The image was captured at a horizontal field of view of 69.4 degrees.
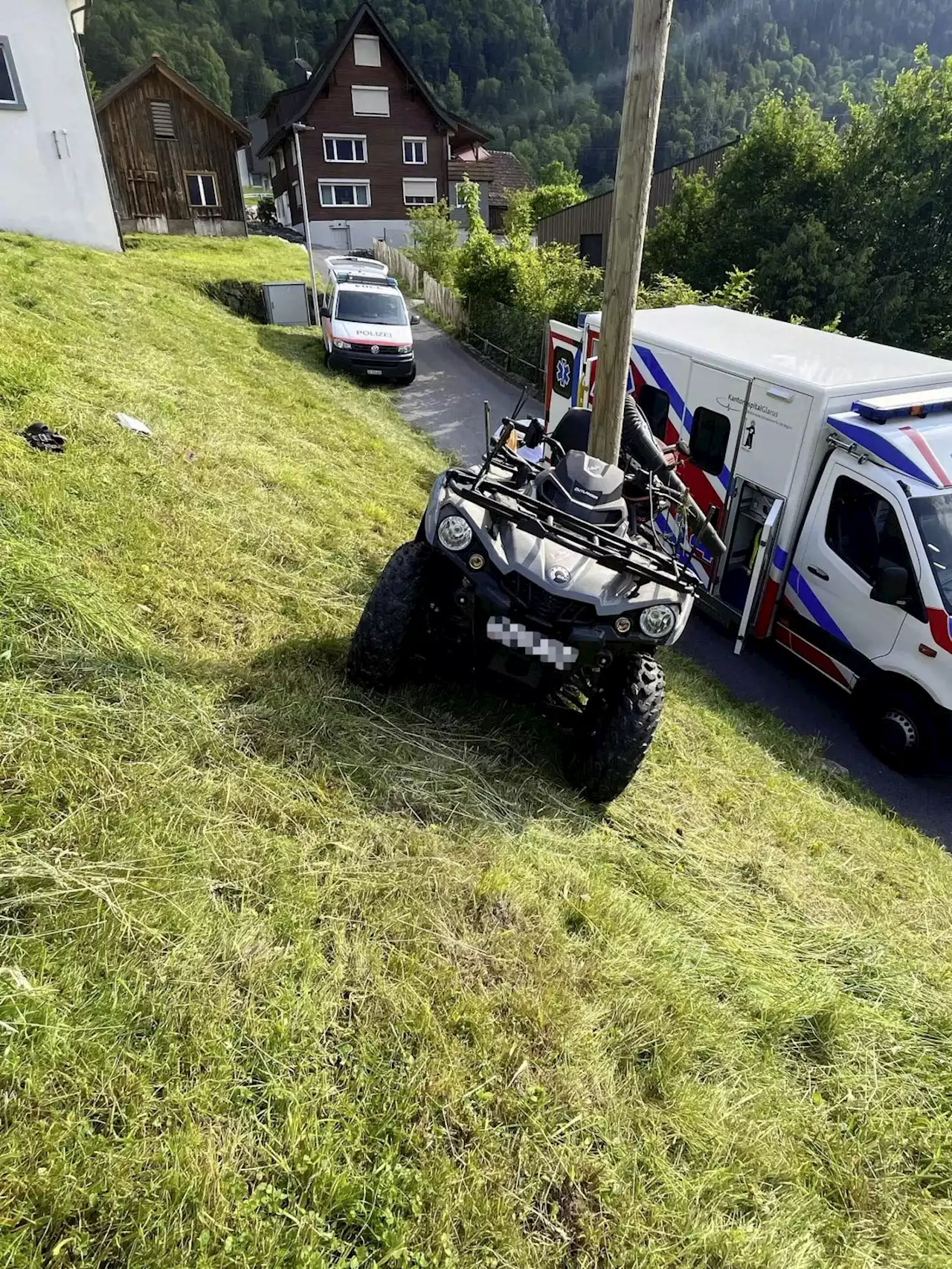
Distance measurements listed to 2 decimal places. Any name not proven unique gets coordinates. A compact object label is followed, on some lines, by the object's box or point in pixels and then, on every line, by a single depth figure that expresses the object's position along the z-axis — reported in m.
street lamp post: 12.70
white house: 12.50
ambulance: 5.16
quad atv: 3.43
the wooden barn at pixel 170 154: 21.45
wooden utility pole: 4.31
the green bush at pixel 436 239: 22.94
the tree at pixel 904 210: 13.58
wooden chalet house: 32.28
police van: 12.92
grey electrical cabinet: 14.74
